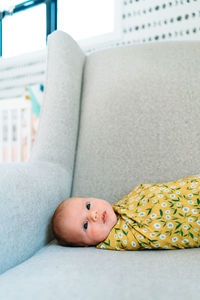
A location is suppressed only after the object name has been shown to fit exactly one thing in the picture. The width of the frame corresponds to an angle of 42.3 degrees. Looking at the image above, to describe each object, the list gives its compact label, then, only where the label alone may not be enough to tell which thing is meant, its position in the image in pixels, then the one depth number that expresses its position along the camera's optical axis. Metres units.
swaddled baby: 0.62
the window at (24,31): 2.50
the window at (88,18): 1.85
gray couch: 0.57
